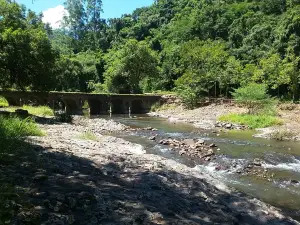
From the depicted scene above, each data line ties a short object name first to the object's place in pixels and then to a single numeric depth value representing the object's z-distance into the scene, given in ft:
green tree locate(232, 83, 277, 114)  94.24
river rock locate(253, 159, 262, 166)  41.08
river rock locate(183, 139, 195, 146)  52.21
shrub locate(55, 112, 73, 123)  69.34
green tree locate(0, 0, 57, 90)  64.22
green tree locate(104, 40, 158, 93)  156.55
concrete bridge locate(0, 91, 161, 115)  114.08
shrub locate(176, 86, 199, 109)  122.14
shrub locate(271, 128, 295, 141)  64.76
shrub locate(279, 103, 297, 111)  95.81
